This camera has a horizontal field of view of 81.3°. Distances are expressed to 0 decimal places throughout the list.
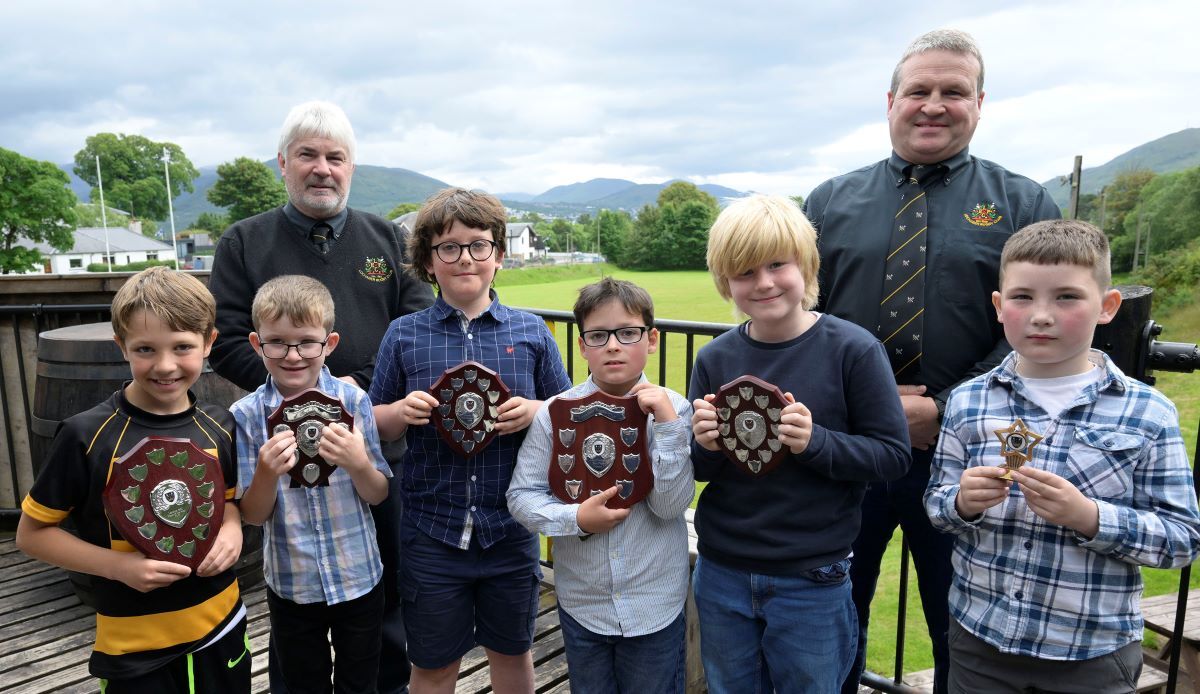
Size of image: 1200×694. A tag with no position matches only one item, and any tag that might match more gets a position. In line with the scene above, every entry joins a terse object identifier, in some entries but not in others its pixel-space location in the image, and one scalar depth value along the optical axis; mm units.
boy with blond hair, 1949
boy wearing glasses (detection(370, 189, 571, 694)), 2326
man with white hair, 2799
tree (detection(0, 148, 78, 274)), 54625
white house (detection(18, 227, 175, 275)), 87062
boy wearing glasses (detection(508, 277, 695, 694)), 2057
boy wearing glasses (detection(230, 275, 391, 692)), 2182
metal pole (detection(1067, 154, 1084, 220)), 10133
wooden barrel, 3461
